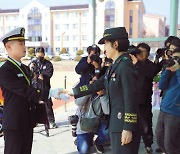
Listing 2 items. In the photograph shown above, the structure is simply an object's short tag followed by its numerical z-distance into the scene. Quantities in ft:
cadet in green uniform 7.17
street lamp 21.18
